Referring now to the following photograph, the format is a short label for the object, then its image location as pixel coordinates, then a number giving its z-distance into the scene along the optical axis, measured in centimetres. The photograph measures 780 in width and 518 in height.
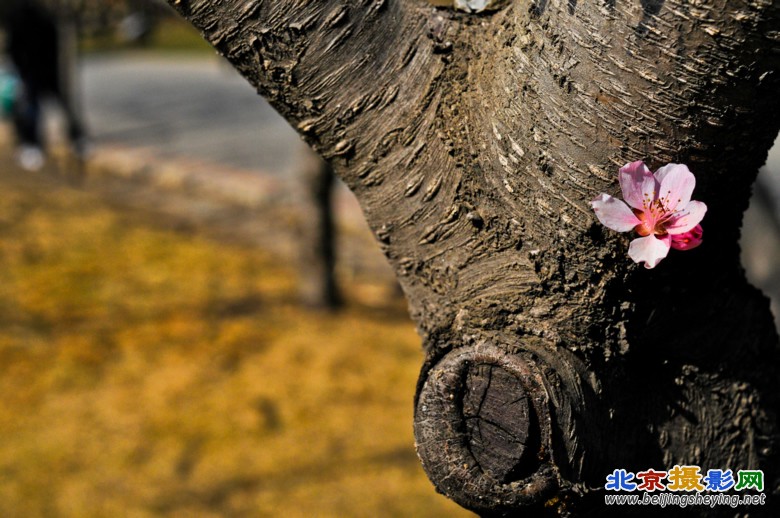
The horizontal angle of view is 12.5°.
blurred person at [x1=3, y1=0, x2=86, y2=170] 552
